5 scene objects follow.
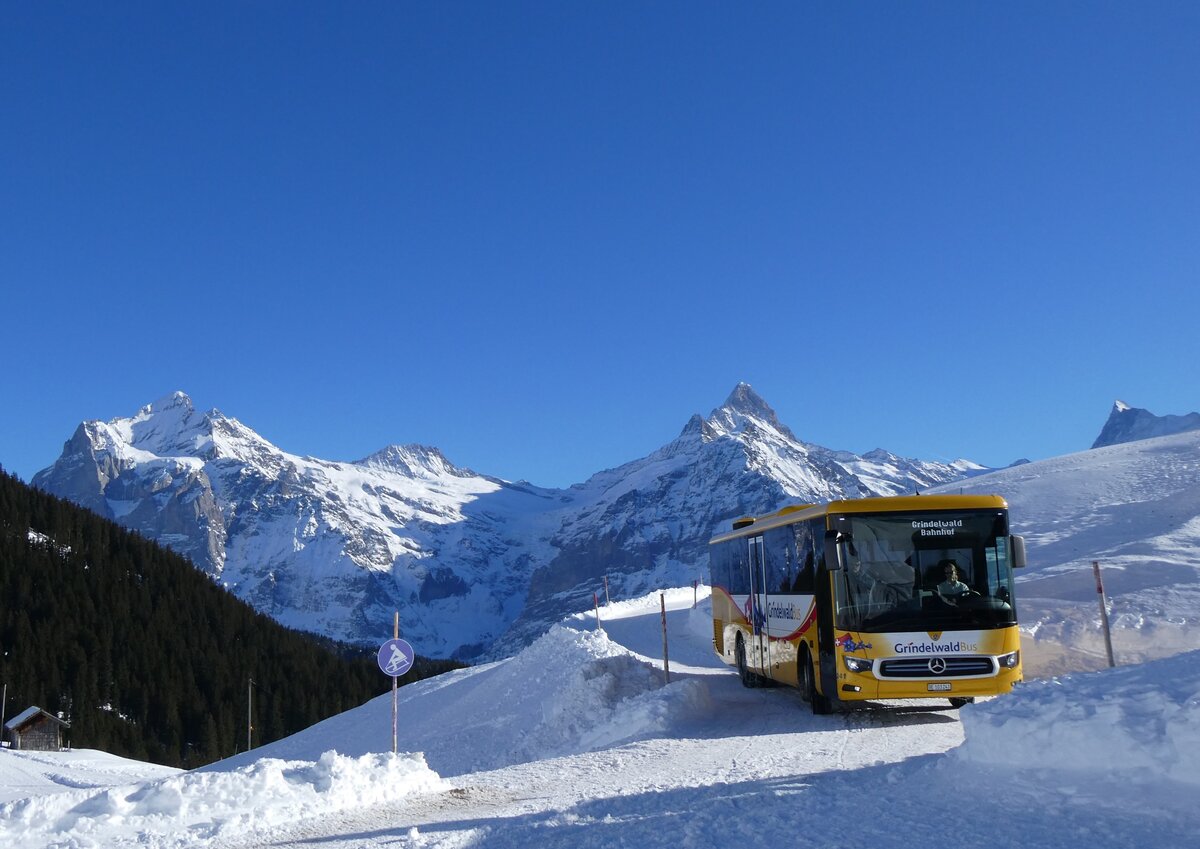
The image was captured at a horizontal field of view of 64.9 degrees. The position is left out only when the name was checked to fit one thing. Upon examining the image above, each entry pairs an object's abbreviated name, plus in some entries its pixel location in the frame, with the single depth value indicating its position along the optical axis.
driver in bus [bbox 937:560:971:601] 14.36
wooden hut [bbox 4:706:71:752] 72.00
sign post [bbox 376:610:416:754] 15.05
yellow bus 14.18
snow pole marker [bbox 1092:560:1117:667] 16.33
